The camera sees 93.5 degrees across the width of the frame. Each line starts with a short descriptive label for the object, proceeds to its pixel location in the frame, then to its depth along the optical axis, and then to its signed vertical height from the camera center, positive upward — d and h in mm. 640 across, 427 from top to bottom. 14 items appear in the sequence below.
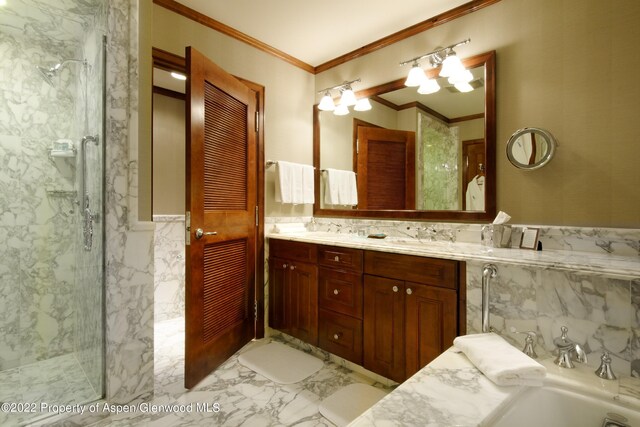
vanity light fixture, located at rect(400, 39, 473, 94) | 2012 +972
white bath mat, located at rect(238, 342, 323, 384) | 1982 -1086
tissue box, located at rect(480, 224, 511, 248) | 1723 -137
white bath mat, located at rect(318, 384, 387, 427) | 1590 -1089
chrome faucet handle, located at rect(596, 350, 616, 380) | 1043 -554
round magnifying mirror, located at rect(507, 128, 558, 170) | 1719 +375
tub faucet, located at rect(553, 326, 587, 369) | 1115 -534
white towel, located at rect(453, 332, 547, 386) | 946 -505
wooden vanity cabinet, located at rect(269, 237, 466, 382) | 1562 -573
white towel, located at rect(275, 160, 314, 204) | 2621 +250
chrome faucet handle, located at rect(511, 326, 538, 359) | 1217 -545
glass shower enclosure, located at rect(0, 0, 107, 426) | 1815 +116
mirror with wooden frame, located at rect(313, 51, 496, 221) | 1986 +467
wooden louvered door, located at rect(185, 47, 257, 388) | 1812 -41
